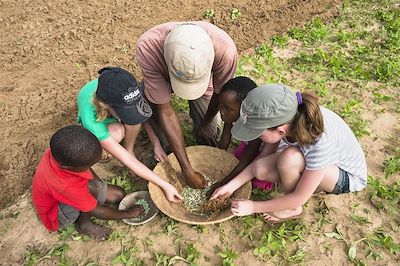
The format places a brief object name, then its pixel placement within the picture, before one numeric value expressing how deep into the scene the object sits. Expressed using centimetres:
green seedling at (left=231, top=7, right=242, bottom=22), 457
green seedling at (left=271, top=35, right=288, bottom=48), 420
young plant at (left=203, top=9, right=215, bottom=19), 459
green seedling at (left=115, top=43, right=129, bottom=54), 413
